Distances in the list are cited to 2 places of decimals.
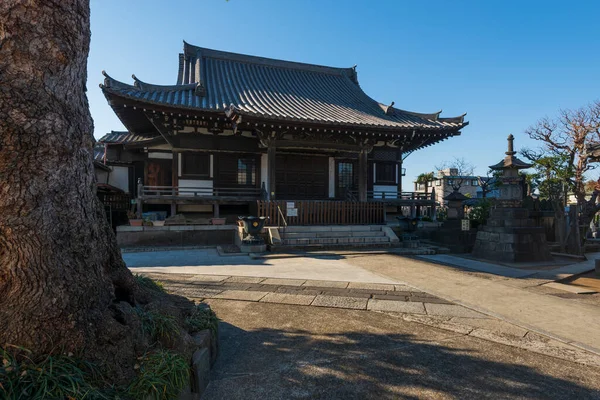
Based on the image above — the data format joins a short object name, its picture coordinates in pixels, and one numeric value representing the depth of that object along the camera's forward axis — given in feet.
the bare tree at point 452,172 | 119.20
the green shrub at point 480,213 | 39.60
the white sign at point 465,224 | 36.40
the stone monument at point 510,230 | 26.78
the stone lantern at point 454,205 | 41.78
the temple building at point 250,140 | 36.01
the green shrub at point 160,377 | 6.14
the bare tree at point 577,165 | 34.50
